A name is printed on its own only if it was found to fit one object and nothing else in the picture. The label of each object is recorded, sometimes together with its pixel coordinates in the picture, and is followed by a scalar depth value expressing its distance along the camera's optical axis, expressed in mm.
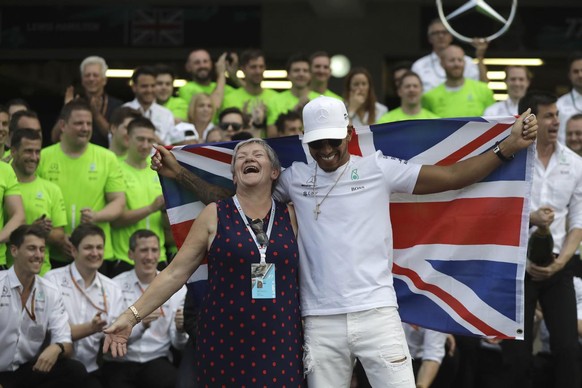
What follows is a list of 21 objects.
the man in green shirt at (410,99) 12312
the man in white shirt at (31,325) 9516
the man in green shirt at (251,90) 12770
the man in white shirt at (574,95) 12695
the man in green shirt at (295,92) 12734
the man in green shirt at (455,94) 12766
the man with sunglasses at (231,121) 11352
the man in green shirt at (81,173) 10680
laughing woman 6961
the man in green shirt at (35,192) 10086
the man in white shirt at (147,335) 9914
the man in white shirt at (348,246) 6902
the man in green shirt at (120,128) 11453
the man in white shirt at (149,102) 12250
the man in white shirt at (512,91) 12602
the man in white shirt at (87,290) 10023
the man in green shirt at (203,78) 13125
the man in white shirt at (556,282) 9633
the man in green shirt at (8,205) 9875
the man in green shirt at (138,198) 10781
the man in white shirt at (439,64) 13586
